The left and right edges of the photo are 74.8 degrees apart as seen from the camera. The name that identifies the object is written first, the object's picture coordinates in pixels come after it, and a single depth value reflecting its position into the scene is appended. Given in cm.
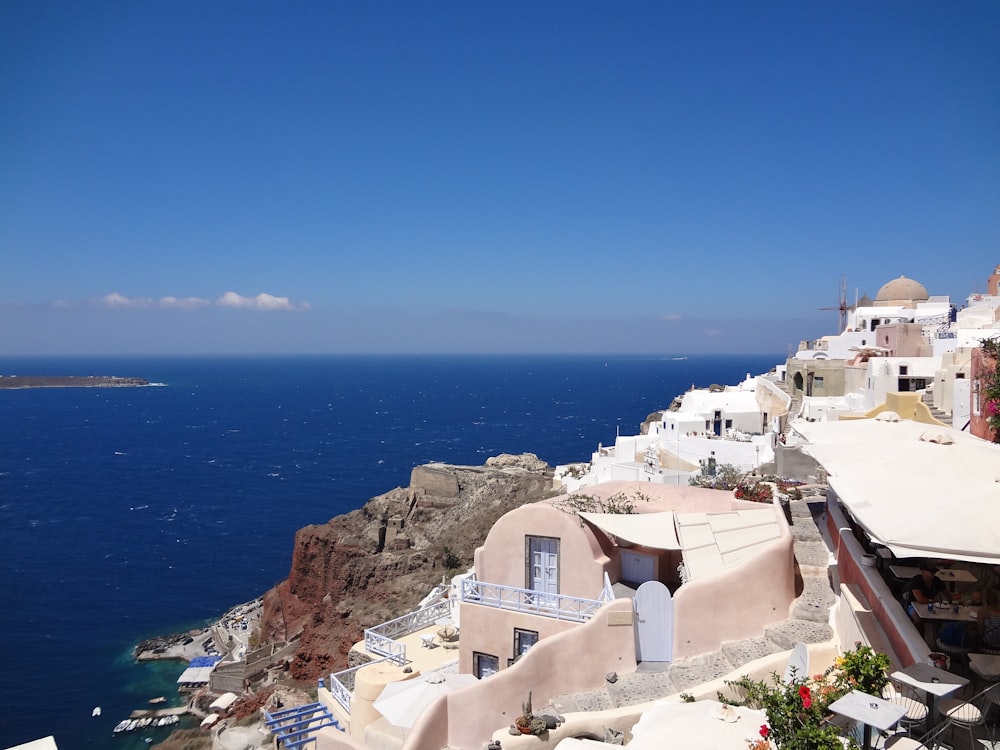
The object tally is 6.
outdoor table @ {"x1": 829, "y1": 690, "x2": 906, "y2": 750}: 591
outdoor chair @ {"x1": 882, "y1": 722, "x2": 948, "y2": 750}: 632
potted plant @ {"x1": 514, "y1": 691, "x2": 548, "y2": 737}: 1068
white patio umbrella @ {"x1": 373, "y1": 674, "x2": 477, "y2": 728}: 1285
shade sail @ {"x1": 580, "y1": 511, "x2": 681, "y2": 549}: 1336
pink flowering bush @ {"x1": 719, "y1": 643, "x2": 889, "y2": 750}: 592
